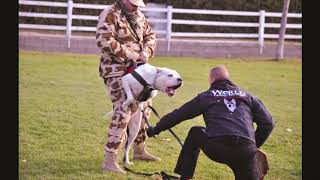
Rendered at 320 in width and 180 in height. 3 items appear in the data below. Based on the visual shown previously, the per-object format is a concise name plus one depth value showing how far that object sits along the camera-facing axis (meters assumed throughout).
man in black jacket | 10.70
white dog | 12.30
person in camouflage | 12.64
